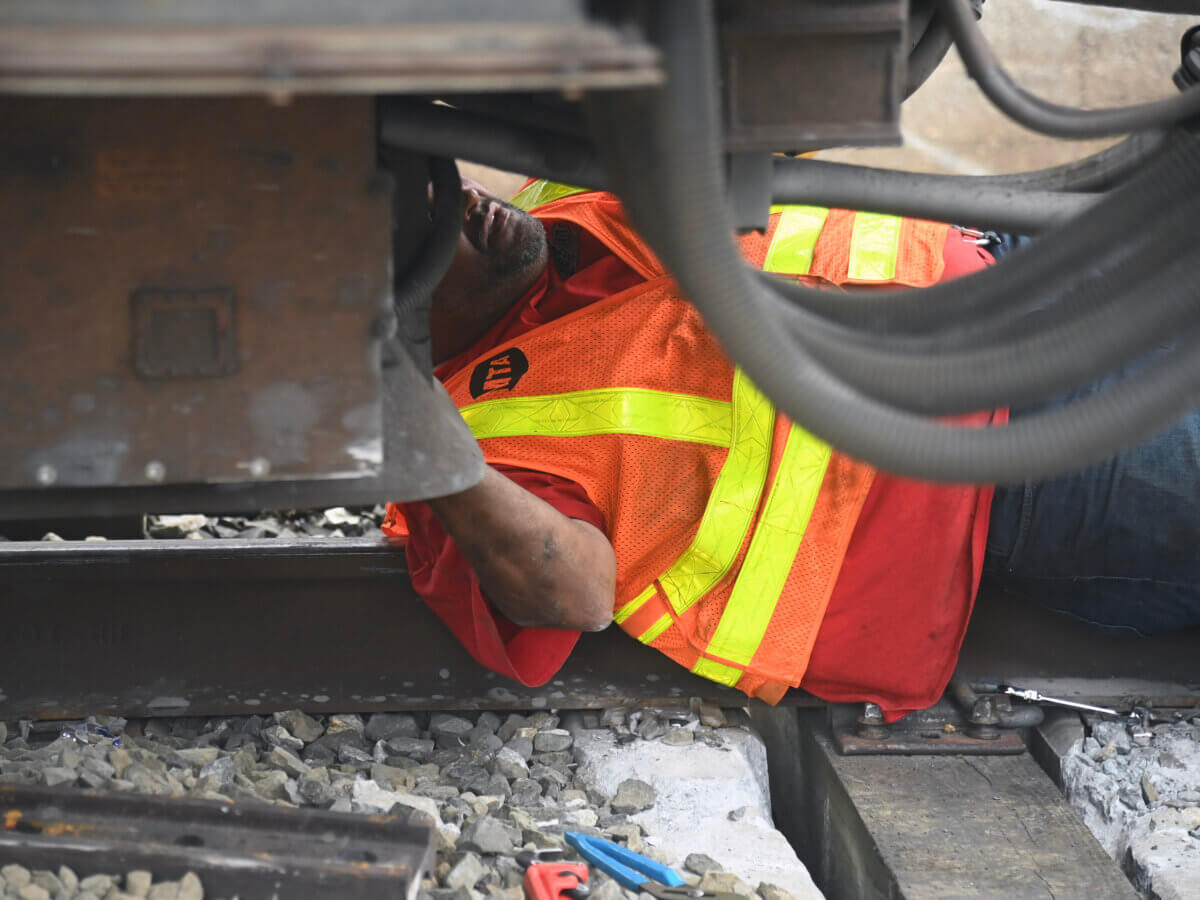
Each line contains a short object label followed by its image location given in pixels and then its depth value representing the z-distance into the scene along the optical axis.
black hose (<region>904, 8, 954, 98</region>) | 6.51
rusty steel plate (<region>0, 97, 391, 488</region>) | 6.23
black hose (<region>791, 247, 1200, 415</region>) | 6.33
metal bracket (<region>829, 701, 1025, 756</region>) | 6.87
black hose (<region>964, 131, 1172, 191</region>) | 6.51
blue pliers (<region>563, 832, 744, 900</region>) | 6.60
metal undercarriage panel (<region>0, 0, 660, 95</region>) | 4.46
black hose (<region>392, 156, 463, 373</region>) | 6.49
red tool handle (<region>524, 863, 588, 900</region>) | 6.59
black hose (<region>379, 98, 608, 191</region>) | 6.43
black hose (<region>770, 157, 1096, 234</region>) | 6.42
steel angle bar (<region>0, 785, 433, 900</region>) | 6.46
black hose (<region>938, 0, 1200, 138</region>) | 6.45
